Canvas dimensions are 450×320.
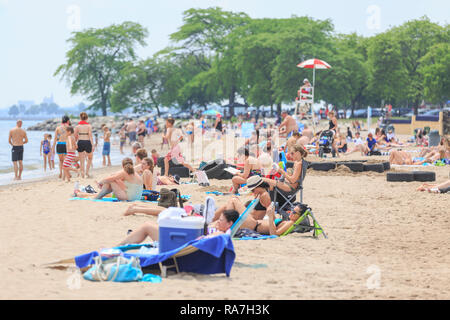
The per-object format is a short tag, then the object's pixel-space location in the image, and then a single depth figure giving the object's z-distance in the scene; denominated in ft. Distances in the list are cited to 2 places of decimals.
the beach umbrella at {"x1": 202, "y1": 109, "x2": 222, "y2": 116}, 144.59
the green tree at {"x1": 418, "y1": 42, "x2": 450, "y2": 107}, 163.94
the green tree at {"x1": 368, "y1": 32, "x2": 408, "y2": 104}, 164.76
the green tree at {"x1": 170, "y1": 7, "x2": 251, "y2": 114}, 182.91
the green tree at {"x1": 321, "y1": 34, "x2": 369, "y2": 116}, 144.46
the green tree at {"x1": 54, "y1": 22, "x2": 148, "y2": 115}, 216.74
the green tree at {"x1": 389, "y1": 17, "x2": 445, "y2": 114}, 178.70
